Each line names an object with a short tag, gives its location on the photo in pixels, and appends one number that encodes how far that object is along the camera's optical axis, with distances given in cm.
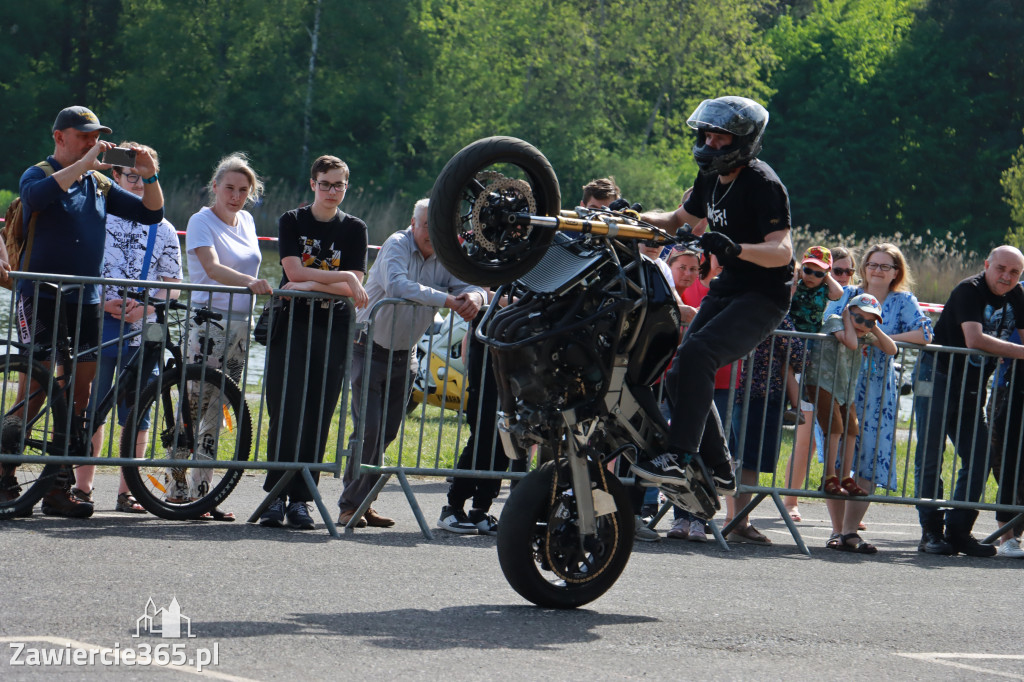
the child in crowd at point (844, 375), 1571
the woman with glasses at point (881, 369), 1604
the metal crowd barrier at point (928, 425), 1580
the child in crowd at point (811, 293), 1671
